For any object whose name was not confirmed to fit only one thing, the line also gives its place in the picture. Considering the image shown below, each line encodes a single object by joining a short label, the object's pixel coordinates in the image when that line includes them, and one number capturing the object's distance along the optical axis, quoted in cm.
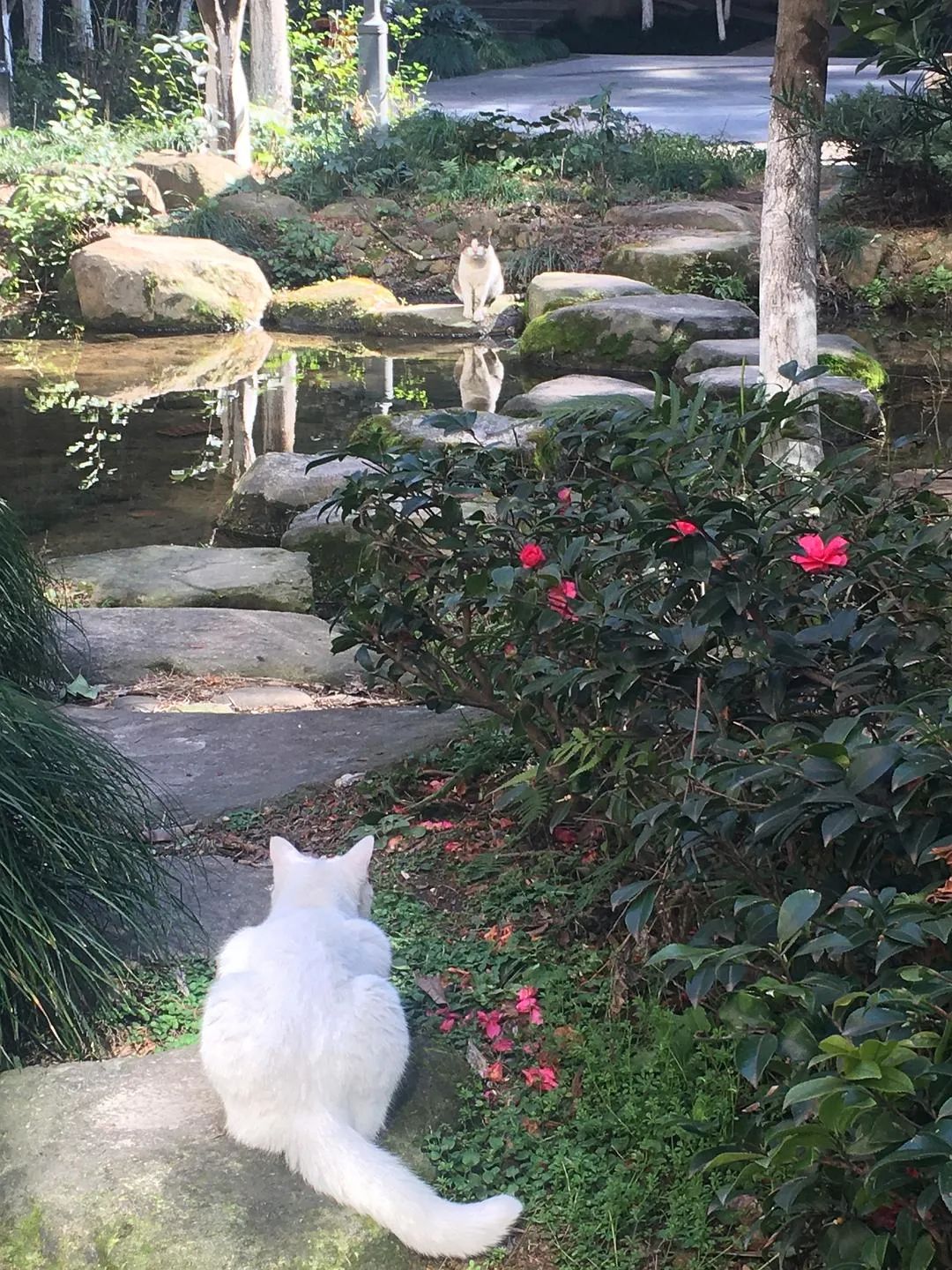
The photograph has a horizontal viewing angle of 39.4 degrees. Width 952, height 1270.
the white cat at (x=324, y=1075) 227
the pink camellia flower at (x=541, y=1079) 271
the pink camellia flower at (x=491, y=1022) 287
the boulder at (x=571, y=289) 1275
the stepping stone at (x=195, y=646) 547
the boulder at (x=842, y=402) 867
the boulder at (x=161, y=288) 1366
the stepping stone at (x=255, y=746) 405
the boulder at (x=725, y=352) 1025
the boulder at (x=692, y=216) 1506
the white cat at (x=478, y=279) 1302
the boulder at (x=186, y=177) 1670
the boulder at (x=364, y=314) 1389
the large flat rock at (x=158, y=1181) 229
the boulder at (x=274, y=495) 784
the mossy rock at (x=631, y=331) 1166
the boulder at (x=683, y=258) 1377
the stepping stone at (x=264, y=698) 520
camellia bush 176
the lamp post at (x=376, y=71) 1805
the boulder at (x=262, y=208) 1588
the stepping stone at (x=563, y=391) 888
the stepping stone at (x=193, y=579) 656
